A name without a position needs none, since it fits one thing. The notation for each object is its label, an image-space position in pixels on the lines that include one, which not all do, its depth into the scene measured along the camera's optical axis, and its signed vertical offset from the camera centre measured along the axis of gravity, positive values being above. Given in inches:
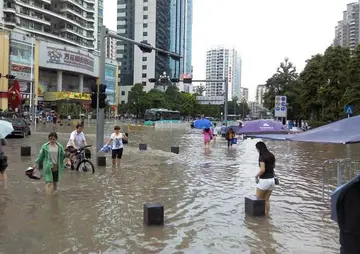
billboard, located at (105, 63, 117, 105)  3843.5 +302.5
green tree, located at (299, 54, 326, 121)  1989.4 +167.6
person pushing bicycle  522.6 -34.1
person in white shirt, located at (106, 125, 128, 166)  586.9 -38.9
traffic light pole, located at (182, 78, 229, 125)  1548.5 +127.3
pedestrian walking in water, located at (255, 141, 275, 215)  313.7 -40.7
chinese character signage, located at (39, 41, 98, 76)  3046.3 +415.6
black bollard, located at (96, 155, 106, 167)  606.1 -67.3
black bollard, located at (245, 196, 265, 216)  320.5 -67.6
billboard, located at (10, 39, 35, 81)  2719.0 +349.5
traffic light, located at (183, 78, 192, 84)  1465.3 +123.1
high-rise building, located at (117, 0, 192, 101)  5098.4 +996.8
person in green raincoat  366.0 -38.9
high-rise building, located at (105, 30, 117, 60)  6190.9 +985.7
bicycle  537.0 -59.8
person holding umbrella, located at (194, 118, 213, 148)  970.4 -25.1
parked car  1215.7 -42.1
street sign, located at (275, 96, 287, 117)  1210.0 +30.1
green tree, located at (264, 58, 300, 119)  2763.3 +231.8
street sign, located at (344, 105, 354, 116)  1072.5 +22.9
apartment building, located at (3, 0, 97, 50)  3056.1 +758.0
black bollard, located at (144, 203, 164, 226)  288.5 -67.7
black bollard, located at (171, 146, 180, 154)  847.9 -68.0
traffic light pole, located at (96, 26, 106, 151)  745.0 -16.0
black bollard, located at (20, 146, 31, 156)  725.9 -66.0
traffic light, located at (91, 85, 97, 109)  730.2 +33.1
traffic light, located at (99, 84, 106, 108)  726.5 +30.8
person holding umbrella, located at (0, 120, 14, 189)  354.6 -20.6
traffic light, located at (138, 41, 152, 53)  864.6 +138.8
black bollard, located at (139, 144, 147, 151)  895.1 -67.7
